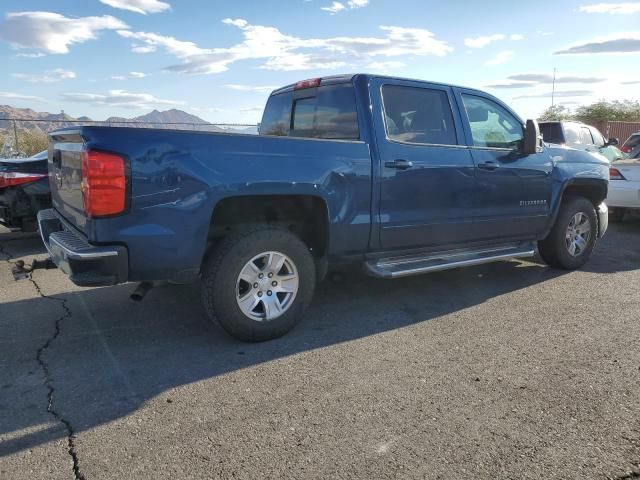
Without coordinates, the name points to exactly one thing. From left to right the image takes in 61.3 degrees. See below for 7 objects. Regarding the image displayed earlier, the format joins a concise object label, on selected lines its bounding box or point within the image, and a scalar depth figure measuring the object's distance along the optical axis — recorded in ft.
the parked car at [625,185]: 29.22
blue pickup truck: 11.23
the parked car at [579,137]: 40.83
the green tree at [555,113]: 117.19
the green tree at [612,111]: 116.57
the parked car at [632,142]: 40.35
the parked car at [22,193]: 21.61
